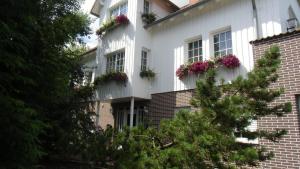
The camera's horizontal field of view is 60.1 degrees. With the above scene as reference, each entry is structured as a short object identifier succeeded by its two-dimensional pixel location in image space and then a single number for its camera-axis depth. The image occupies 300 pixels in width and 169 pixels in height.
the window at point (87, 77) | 13.59
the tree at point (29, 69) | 4.61
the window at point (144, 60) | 12.49
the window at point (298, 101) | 7.18
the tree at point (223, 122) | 3.94
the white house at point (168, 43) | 9.09
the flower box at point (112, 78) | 11.97
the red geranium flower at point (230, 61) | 9.09
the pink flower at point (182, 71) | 10.52
